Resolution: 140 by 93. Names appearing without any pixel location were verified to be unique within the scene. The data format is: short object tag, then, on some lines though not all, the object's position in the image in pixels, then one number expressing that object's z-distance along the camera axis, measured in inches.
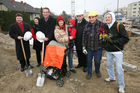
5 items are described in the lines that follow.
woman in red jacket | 158.0
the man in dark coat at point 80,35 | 137.7
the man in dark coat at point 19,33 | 146.3
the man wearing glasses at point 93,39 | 119.9
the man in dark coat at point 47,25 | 132.0
